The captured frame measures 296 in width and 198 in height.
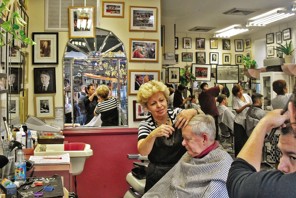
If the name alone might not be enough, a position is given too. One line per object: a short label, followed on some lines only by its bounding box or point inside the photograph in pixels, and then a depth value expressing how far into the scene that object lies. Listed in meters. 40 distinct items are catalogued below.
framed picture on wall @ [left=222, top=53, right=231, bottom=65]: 9.49
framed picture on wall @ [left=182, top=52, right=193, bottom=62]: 9.18
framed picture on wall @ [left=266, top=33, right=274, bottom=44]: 8.48
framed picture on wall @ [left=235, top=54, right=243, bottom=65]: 9.59
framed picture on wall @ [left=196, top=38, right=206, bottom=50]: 9.27
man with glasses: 0.88
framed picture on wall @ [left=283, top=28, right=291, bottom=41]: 7.87
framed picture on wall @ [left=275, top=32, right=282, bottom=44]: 8.20
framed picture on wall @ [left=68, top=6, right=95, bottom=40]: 4.44
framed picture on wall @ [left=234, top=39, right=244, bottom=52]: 9.58
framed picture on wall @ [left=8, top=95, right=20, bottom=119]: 3.05
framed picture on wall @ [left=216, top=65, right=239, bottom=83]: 9.45
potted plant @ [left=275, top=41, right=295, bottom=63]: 7.45
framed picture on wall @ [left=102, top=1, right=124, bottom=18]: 4.67
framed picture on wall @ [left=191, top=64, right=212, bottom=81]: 9.26
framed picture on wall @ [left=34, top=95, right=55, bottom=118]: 4.46
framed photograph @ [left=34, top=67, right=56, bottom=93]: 4.47
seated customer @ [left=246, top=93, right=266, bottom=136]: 5.86
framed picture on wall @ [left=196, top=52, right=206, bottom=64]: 9.30
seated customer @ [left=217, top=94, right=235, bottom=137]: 7.30
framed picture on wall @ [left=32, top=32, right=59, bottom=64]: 4.47
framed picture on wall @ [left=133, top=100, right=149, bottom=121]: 4.76
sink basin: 3.11
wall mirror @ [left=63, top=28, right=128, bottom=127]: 4.64
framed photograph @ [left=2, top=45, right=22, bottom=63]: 2.81
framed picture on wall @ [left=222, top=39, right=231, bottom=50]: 9.51
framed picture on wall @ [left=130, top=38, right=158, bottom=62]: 4.76
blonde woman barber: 2.43
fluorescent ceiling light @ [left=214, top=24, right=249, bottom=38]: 7.86
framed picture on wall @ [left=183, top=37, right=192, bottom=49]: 9.15
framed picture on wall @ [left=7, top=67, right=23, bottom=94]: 3.06
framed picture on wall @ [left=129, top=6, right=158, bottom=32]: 4.75
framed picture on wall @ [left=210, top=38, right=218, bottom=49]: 9.40
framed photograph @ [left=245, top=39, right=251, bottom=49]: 9.41
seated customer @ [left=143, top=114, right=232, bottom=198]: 2.07
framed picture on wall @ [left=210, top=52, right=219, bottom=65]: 9.41
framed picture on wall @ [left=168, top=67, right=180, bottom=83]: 8.79
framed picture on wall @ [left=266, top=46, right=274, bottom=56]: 8.53
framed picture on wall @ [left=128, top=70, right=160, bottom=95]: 4.77
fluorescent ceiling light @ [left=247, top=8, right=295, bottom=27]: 6.15
